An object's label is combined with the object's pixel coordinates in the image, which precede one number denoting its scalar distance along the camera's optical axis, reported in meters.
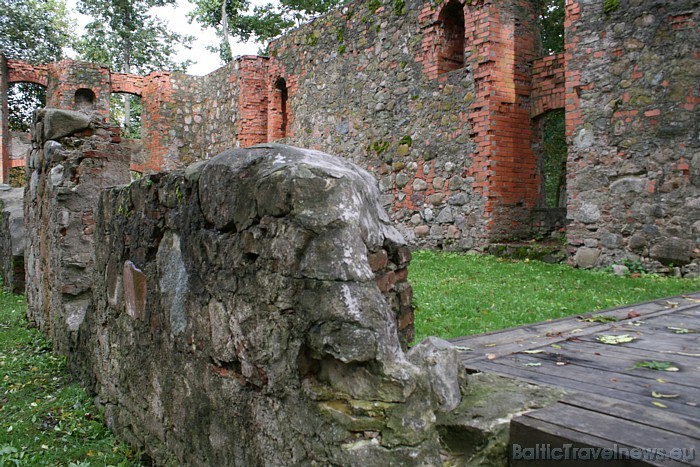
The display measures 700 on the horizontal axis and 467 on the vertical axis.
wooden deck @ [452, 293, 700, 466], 1.76
